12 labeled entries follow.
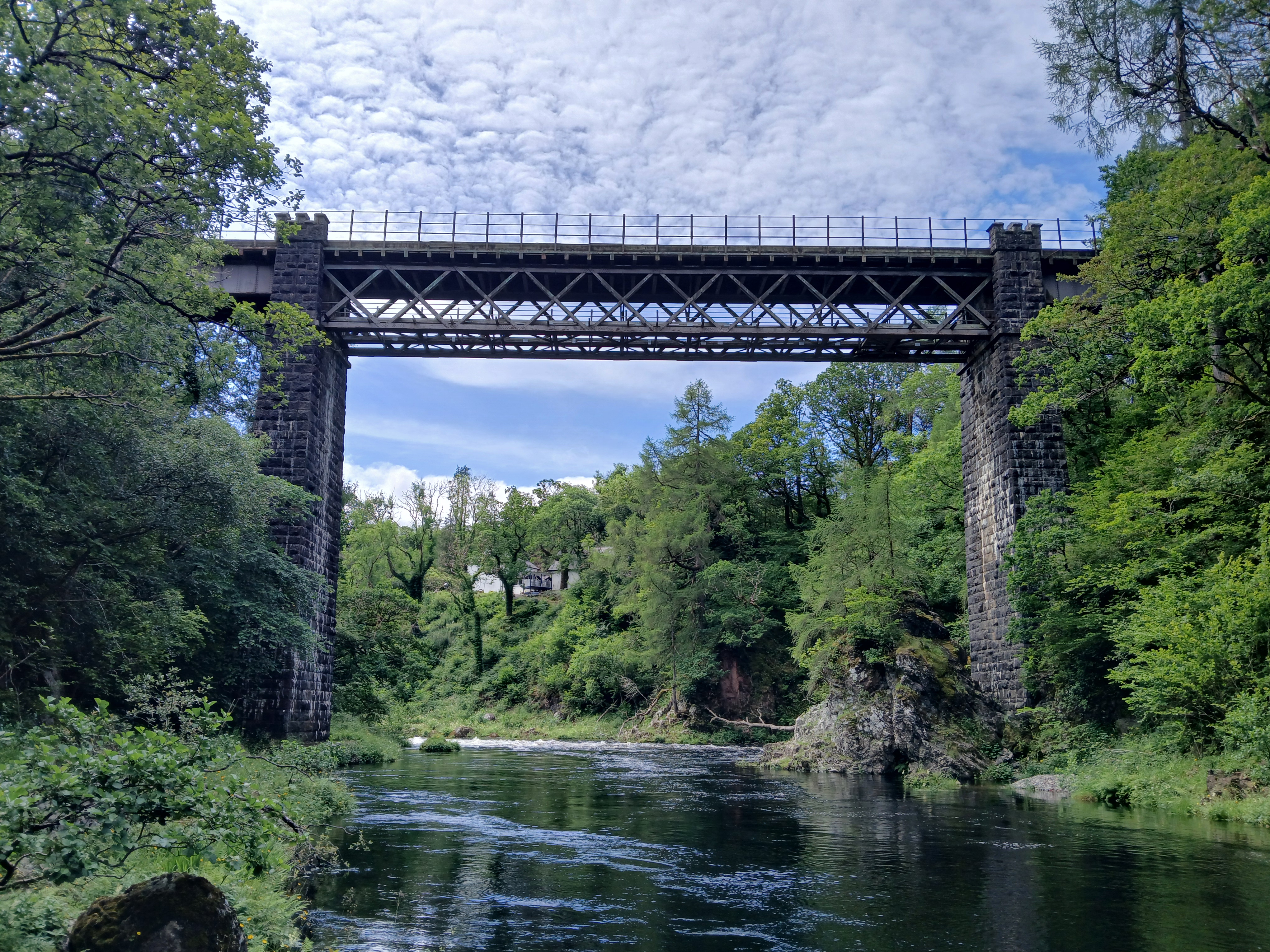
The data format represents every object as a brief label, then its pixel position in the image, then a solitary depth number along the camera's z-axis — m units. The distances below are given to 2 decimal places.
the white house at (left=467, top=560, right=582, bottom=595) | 82.62
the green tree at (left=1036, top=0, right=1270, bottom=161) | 20.81
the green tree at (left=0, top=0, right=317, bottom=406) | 10.13
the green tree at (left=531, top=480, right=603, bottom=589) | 71.94
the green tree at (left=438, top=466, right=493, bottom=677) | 74.81
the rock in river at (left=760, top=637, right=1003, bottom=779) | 27.52
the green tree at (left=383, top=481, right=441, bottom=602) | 58.56
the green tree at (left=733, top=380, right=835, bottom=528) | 54.19
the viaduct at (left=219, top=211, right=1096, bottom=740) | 28.45
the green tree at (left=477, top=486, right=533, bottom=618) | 69.75
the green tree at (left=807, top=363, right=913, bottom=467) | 53.84
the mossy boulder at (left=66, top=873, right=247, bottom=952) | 6.49
